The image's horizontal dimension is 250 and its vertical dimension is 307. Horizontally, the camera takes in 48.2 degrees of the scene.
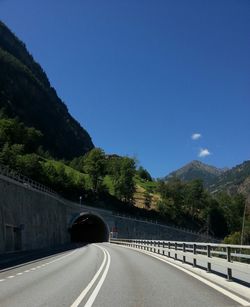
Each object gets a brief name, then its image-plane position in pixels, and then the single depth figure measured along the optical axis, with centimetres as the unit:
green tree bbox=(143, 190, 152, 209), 8322
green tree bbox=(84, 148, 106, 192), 8038
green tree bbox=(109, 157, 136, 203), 8018
